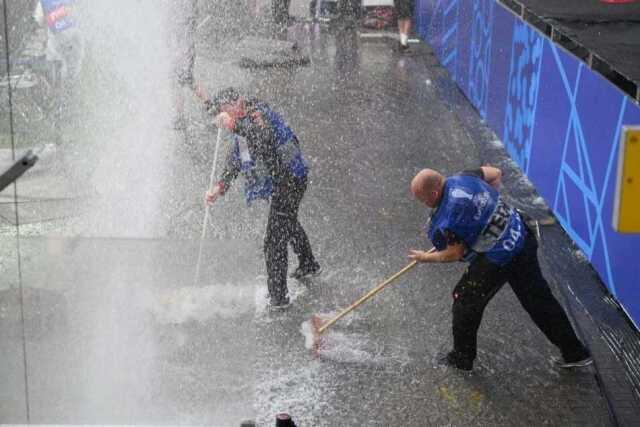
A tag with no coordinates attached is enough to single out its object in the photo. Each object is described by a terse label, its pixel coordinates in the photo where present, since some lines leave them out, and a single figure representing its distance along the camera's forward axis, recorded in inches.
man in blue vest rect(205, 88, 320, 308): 448.6
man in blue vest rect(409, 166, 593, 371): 374.3
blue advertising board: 466.0
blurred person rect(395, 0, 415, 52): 1087.3
